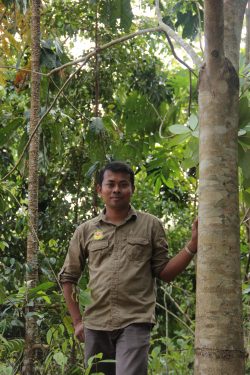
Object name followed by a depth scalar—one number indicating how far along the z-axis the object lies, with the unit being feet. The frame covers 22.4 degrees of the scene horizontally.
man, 9.86
